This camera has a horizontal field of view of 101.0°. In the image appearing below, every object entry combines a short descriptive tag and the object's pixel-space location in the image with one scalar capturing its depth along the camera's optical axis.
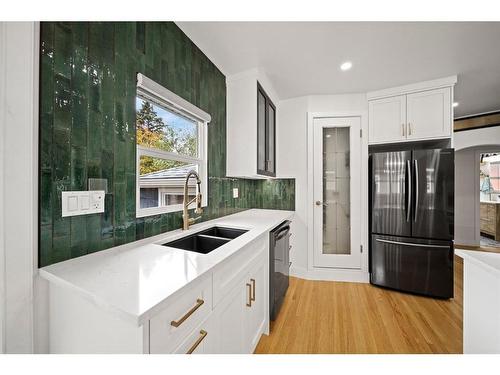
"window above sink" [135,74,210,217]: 1.33
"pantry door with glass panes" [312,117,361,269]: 2.75
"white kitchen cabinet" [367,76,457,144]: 2.34
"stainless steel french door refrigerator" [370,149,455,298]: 2.23
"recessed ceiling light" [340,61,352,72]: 2.09
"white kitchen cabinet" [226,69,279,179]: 2.13
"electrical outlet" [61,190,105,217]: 0.90
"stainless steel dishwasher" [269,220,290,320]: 1.78
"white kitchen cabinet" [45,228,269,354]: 0.65
